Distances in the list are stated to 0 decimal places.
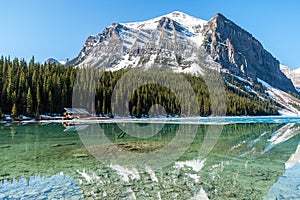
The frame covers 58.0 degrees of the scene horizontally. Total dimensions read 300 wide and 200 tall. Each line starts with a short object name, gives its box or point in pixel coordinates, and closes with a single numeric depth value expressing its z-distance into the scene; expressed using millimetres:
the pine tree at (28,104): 58500
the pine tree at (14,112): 54019
